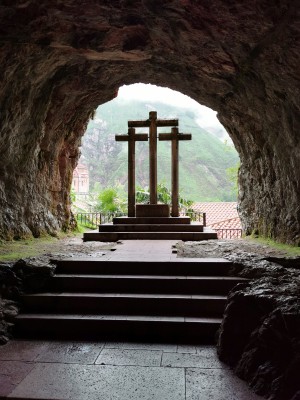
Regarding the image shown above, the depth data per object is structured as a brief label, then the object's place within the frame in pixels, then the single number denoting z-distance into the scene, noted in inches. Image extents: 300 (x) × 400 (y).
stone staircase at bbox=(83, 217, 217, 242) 346.0
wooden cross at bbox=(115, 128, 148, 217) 430.3
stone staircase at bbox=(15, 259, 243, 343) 162.2
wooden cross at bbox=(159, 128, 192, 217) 430.3
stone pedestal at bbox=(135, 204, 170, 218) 404.2
